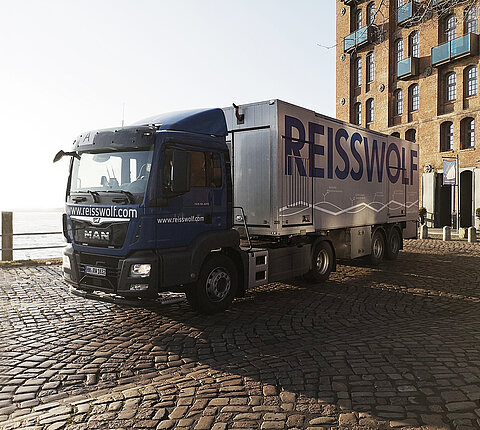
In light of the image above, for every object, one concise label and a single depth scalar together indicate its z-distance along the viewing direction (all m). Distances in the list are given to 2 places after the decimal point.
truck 6.45
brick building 27.61
